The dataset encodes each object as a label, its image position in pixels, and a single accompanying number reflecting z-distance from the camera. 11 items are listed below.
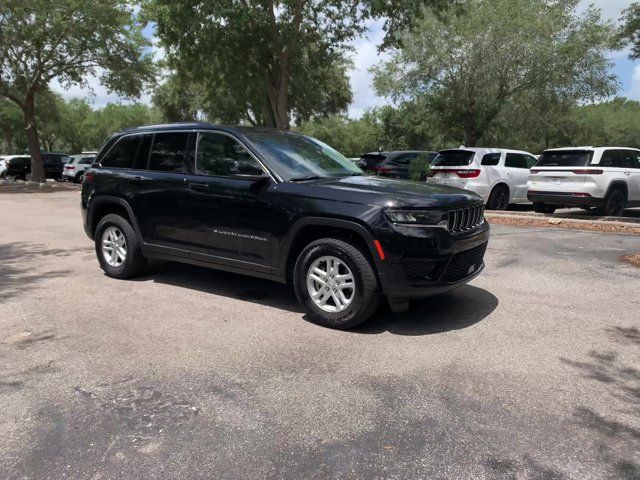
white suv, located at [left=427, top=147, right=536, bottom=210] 12.79
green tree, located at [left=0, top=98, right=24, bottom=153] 41.06
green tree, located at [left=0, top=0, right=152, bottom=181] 20.25
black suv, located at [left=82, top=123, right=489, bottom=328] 4.36
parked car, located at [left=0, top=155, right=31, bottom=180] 31.33
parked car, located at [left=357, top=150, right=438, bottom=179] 16.38
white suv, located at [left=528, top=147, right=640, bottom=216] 11.12
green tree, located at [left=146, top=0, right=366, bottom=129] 15.27
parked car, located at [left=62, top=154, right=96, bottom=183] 27.64
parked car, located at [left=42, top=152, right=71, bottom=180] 31.05
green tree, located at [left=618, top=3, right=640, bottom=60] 14.73
